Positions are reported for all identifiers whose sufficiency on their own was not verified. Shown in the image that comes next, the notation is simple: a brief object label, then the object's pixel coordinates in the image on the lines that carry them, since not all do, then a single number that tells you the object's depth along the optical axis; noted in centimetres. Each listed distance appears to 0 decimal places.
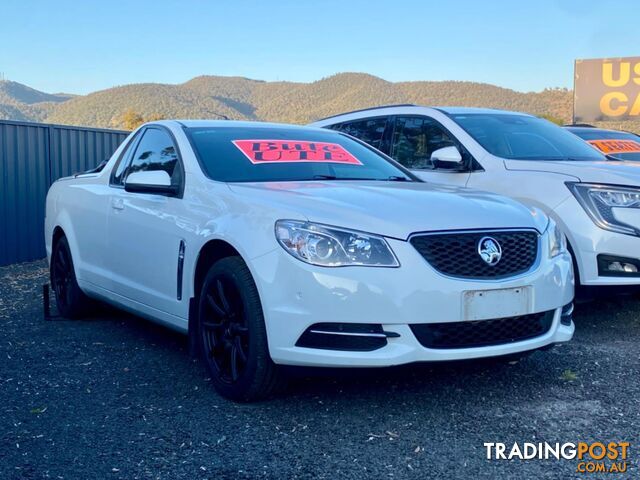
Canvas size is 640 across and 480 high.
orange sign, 920
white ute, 360
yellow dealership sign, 2906
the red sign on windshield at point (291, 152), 491
